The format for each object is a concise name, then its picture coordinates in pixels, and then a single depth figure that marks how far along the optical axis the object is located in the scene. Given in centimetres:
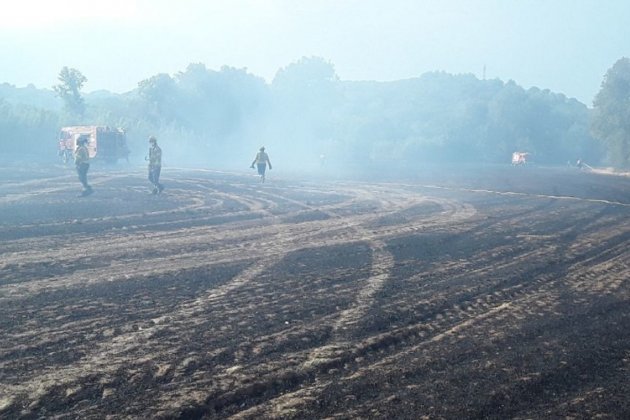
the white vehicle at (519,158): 6082
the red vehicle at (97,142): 3919
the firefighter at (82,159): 1800
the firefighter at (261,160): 2433
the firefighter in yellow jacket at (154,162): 1852
